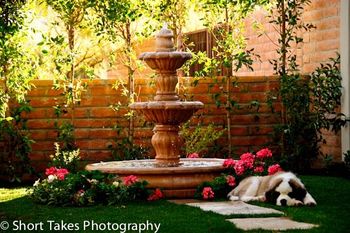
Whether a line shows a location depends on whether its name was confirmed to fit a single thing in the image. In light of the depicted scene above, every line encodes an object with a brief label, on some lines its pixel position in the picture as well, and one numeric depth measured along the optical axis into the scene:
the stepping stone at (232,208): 10.76
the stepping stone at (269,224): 9.39
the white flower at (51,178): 12.80
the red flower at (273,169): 12.79
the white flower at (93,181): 12.29
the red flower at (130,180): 12.37
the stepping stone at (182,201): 12.16
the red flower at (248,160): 13.09
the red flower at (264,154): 13.24
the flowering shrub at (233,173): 12.63
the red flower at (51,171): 13.44
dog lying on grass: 11.58
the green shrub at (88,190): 12.07
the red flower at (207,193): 12.38
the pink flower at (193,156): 15.34
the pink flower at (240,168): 12.97
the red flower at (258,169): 13.15
